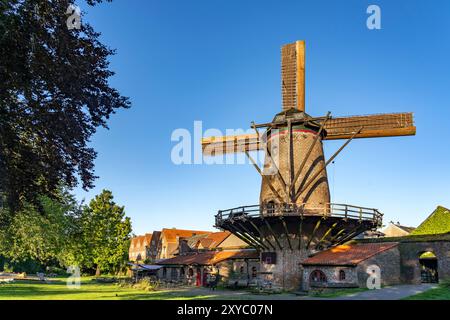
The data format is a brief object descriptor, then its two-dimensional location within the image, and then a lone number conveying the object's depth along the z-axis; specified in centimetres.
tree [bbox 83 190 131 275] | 5334
